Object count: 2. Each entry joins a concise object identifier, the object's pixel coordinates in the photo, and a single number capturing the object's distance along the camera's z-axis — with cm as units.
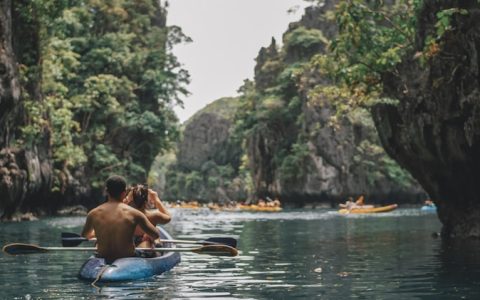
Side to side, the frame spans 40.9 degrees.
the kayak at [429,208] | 5112
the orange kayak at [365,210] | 4419
